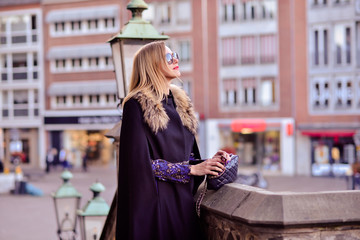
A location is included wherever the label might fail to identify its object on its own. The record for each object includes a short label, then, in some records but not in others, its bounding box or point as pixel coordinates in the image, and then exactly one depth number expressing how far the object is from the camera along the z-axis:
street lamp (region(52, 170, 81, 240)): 9.18
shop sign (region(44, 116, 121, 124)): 43.09
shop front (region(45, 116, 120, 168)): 43.38
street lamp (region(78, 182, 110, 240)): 7.11
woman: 3.40
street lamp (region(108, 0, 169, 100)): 5.95
